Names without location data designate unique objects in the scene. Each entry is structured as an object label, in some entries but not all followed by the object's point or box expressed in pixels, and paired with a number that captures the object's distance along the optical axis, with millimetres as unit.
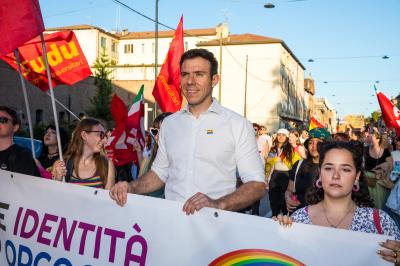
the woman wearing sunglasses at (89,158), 4113
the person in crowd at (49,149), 5465
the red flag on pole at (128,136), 7203
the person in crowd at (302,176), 5535
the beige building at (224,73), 33188
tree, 35656
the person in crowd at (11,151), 3584
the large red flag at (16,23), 3258
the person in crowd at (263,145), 9531
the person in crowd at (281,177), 8023
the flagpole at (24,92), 3774
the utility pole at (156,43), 17078
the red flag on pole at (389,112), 7188
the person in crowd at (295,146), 8281
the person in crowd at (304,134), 13209
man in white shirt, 2941
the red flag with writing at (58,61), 6297
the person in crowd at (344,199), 2539
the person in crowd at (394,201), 5344
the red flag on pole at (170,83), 7586
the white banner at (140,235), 2322
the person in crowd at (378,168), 5809
